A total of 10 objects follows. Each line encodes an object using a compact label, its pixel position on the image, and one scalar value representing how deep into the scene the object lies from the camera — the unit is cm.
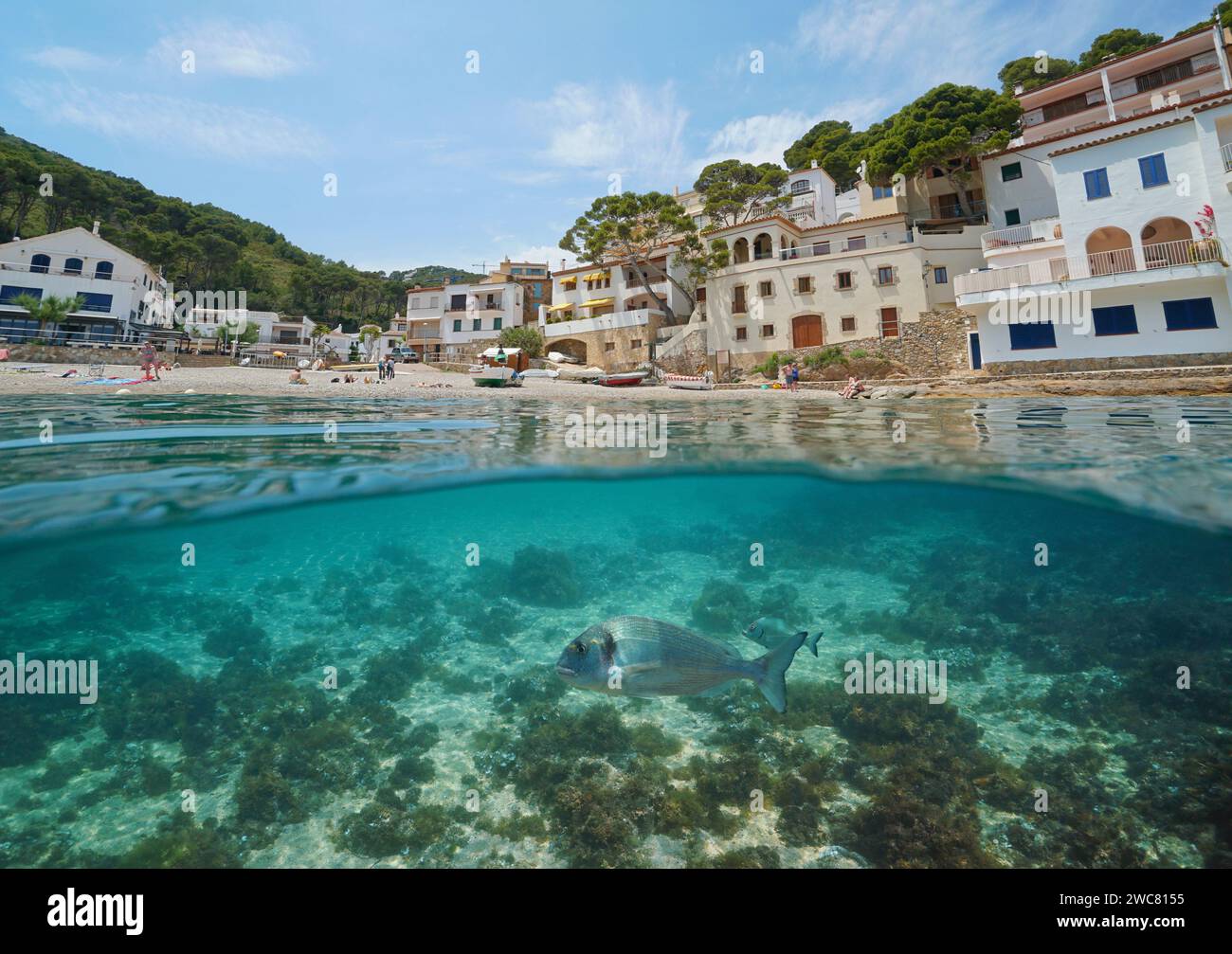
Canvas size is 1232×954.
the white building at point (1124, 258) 2367
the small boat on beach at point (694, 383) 3530
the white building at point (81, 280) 4556
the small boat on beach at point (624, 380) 3634
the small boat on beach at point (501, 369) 3316
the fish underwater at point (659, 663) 408
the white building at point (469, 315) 6450
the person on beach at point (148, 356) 2251
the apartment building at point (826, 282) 3634
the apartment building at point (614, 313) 4847
